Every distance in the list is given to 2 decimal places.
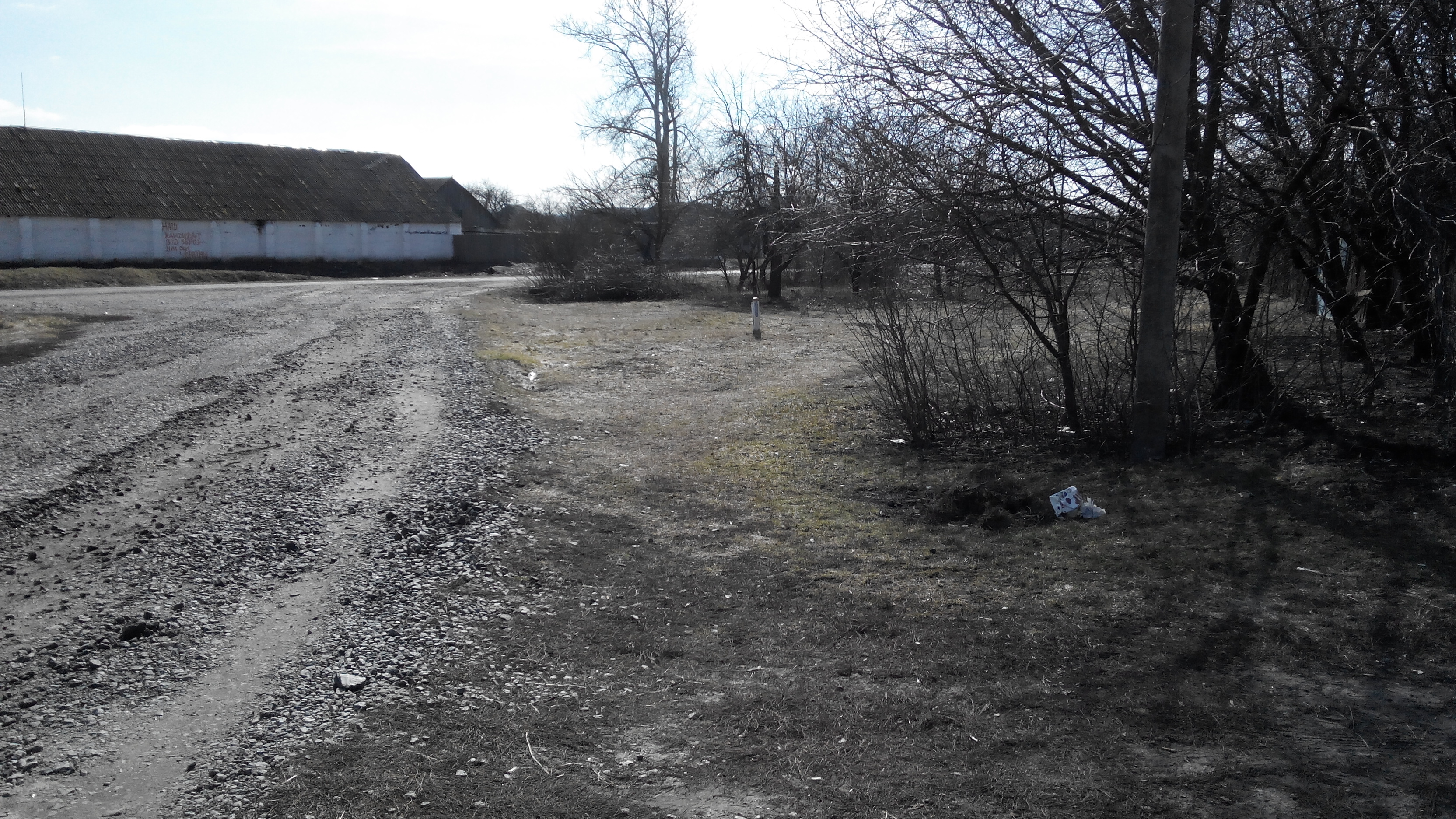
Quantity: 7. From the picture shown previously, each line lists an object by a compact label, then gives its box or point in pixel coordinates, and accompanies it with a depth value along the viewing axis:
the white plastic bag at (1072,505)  6.43
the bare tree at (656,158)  37.88
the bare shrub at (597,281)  31.31
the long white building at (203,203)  36.91
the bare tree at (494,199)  79.38
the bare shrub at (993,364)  8.02
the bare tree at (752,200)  24.08
